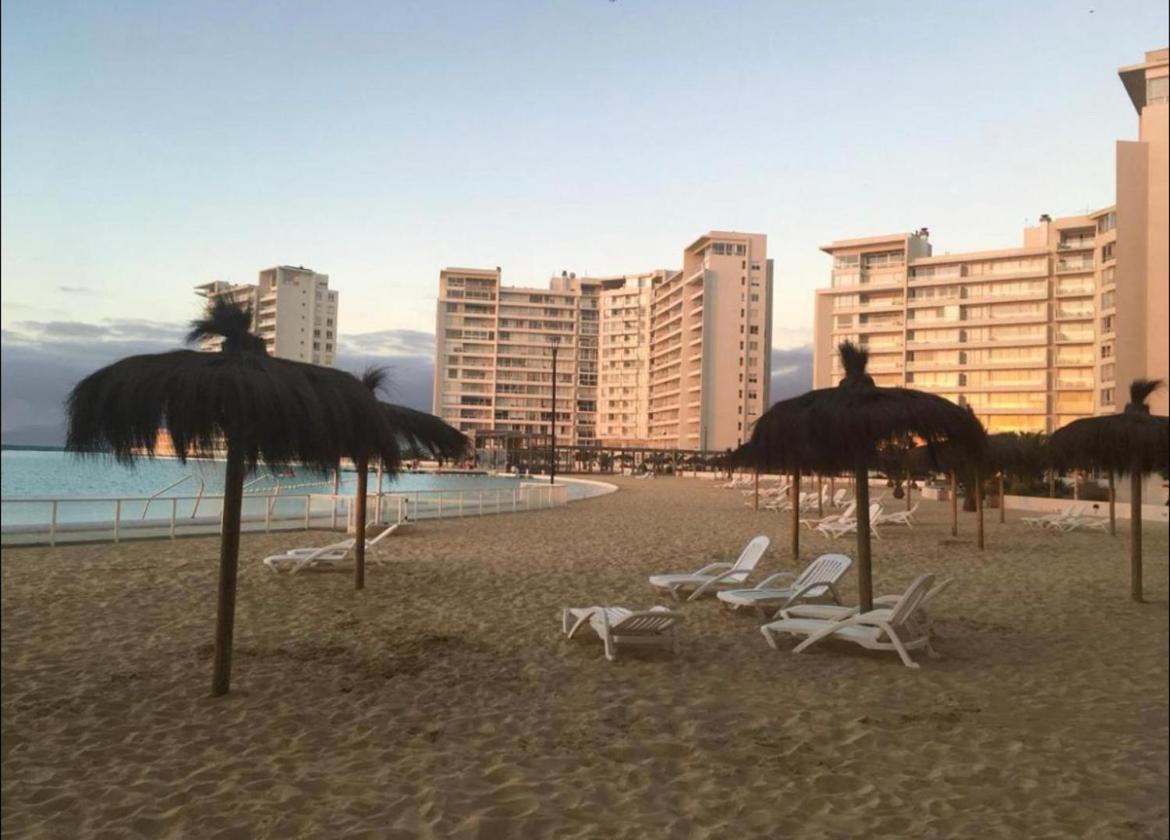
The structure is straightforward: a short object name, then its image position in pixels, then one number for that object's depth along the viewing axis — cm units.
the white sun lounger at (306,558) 884
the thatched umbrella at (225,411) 408
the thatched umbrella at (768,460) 695
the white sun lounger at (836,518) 1451
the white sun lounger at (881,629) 538
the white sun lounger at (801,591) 671
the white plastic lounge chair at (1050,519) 1644
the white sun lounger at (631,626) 544
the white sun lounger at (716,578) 787
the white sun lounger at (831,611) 607
